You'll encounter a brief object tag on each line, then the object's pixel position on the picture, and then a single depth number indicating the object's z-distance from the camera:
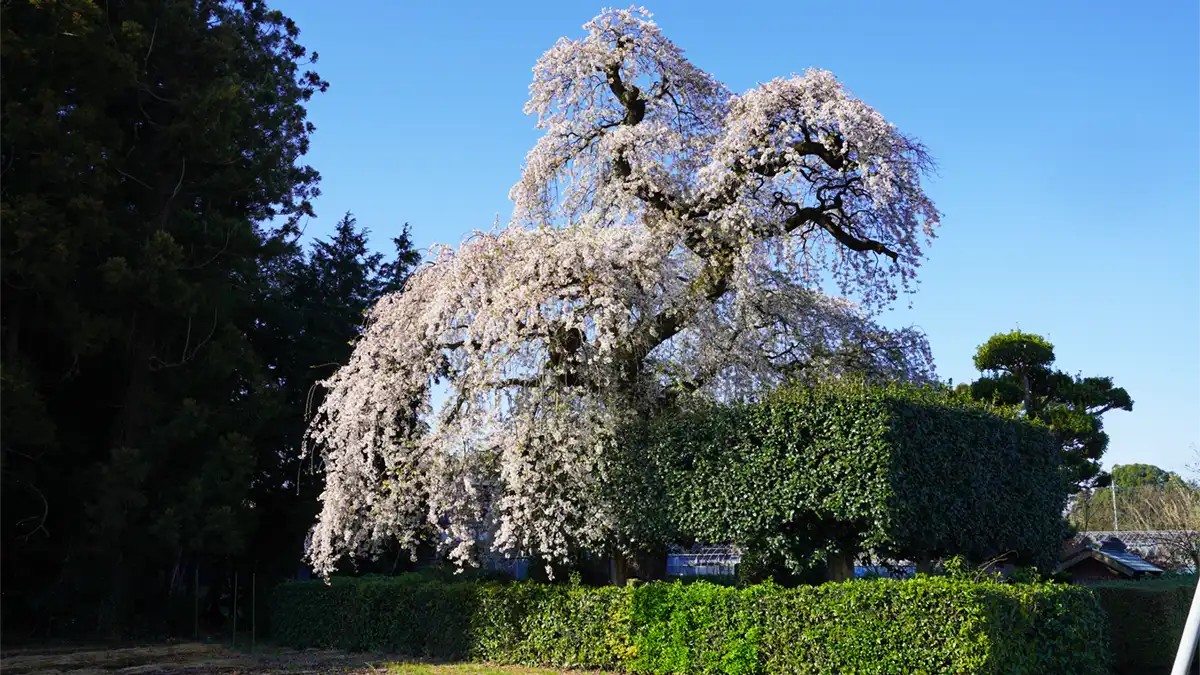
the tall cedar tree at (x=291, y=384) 23.69
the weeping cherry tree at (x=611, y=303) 15.45
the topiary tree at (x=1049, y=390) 27.45
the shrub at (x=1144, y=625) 14.52
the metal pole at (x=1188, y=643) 6.92
